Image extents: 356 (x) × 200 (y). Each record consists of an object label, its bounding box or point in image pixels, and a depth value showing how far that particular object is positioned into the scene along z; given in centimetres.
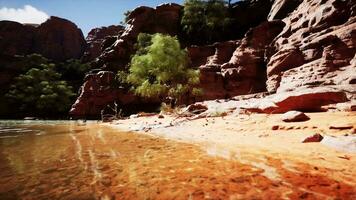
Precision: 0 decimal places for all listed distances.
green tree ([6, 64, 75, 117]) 4684
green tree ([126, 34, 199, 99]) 2361
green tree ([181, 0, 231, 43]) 4233
